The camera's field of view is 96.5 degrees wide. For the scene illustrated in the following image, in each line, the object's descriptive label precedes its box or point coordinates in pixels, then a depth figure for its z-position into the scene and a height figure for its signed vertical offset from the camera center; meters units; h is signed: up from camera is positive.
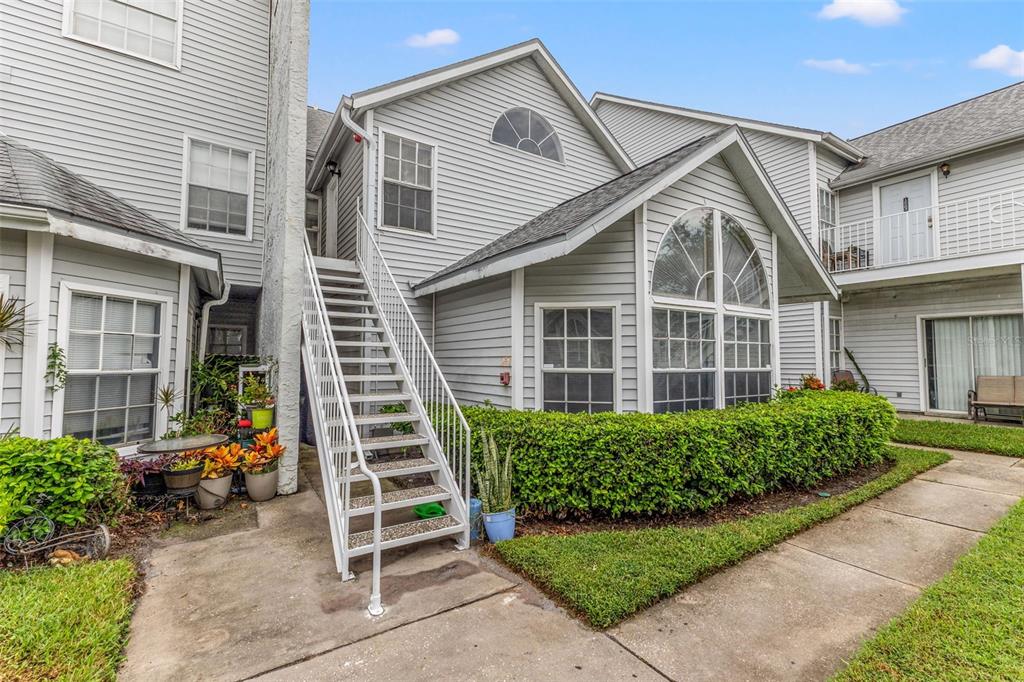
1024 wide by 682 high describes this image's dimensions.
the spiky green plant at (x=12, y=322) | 4.36 +0.32
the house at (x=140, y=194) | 4.68 +2.50
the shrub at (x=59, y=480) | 3.77 -1.07
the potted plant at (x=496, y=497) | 4.18 -1.29
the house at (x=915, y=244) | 10.09 +2.84
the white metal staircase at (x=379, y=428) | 3.83 -0.75
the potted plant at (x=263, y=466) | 5.32 -1.27
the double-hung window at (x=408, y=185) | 7.78 +3.02
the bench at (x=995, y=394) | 9.48 -0.62
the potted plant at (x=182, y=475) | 4.71 -1.22
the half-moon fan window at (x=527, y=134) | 9.12 +4.67
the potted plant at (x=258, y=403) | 5.81 -0.59
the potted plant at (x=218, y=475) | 5.07 -1.32
